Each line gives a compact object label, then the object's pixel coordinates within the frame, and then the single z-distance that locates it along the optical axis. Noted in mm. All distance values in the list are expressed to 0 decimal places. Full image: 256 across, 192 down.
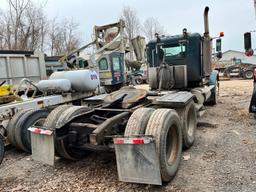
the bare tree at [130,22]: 28711
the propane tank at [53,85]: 5053
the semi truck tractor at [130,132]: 2390
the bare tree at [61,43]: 22592
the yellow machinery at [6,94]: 4190
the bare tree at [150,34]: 30745
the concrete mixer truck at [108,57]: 8243
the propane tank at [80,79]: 5546
